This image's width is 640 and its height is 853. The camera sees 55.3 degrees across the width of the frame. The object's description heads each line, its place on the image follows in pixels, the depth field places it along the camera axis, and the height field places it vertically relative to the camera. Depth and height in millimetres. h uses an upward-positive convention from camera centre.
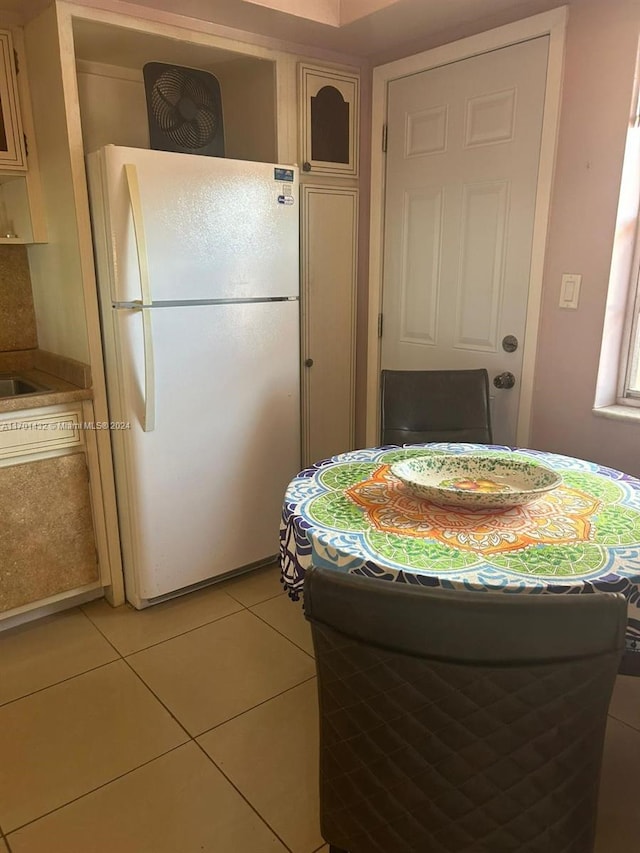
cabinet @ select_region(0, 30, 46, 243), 2246 +448
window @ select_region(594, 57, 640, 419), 2096 -128
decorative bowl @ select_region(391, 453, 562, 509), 1490 -534
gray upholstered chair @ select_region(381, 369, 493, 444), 2328 -497
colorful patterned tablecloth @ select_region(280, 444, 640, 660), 1229 -574
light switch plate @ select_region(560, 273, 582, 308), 2255 -45
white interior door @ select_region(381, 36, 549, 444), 2338 +273
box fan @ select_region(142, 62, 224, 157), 2293 +633
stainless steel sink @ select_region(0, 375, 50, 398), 2557 -447
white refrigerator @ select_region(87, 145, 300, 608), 2152 -291
